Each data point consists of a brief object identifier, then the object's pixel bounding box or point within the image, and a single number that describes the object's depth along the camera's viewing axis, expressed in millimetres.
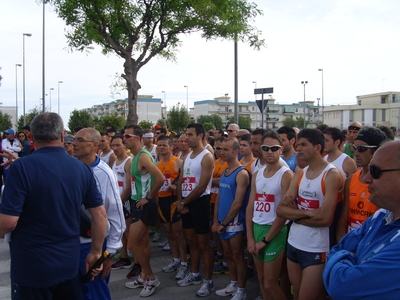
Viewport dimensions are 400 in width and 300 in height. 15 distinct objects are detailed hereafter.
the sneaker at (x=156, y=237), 7974
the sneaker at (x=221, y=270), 6008
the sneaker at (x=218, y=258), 6539
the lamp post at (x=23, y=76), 39597
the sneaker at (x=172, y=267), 6126
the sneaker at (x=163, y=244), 7566
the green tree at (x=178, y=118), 50719
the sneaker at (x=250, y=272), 5804
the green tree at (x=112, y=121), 46850
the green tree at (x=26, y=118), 44744
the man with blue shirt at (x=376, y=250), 1695
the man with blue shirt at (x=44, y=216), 2725
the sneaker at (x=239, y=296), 4801
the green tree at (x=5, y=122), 50325
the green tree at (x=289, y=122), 91319
